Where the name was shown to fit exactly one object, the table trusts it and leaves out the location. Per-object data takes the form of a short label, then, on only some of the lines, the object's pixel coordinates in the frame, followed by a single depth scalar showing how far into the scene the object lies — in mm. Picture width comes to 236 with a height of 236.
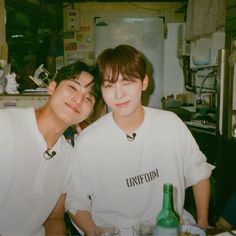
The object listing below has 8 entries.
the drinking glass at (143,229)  1188
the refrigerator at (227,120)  3309
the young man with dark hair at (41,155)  1657
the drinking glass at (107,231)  1180
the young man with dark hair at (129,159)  1719
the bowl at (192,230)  1229
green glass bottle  1130
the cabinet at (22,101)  3521
